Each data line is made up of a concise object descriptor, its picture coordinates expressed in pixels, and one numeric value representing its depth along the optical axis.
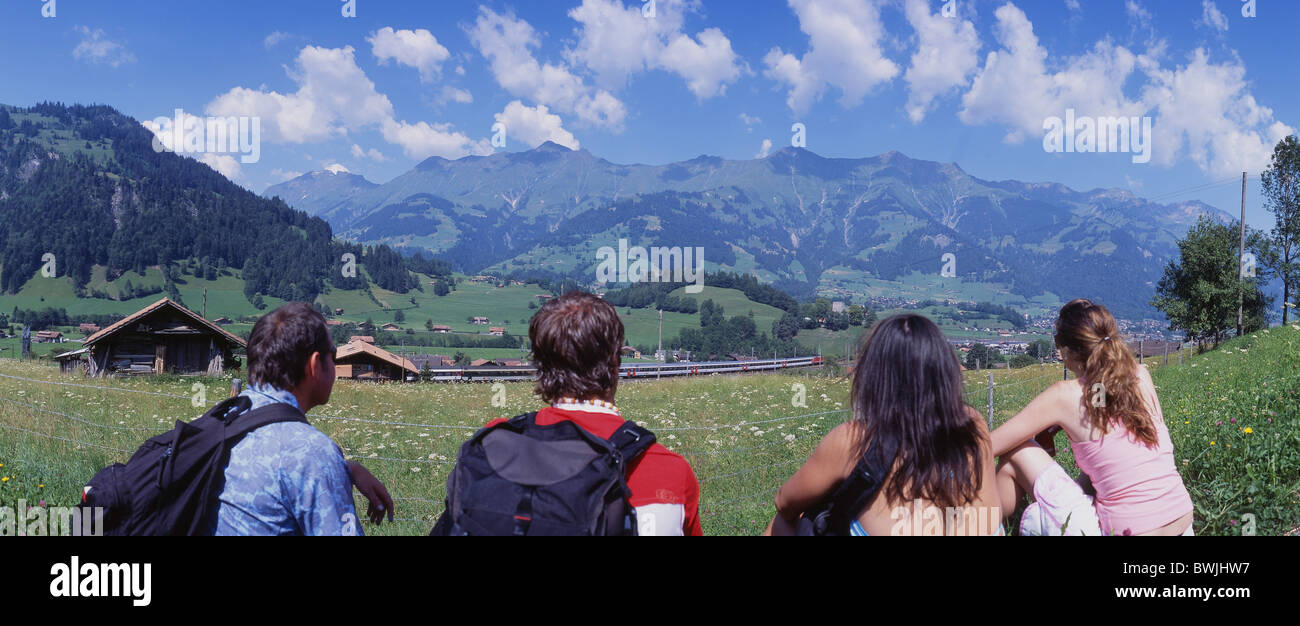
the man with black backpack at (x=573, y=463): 2.35
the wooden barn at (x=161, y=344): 33.28
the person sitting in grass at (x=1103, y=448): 3.42
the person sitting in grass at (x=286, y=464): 2.69
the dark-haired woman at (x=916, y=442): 2.63
